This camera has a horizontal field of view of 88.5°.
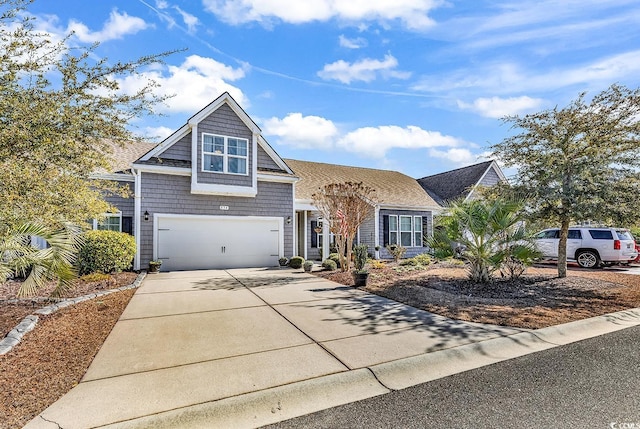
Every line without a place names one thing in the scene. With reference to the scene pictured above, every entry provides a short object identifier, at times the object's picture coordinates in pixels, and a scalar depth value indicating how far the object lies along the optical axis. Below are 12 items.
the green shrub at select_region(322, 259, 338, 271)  12.38
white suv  13.12
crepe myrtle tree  11.66
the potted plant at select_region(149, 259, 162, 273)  12.00
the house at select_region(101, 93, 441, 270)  12.63
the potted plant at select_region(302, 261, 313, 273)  12.57
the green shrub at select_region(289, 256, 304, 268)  13.85
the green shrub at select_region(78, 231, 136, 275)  10.29
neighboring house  21.64
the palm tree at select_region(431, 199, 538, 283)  8.38
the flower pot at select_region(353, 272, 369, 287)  9.05
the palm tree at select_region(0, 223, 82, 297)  5.22
